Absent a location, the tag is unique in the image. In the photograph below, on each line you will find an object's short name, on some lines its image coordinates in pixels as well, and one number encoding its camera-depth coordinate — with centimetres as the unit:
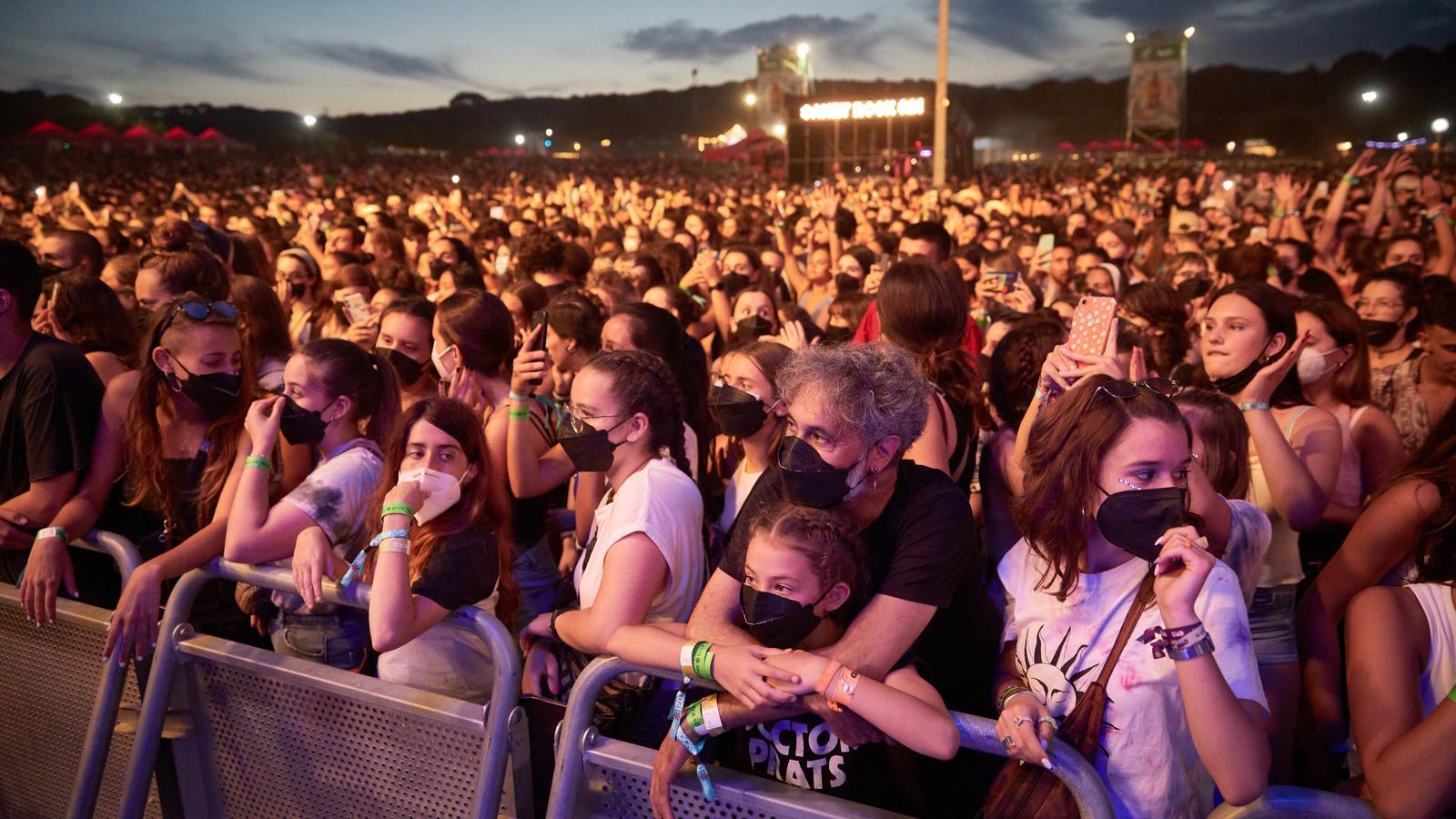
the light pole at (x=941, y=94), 1641
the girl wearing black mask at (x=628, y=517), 238
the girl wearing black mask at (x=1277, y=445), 257
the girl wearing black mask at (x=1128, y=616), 170
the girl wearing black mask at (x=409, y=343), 421
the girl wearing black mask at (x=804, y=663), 181
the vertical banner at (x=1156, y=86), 4647
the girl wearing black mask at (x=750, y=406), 314
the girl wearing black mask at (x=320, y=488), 271
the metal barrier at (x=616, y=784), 194
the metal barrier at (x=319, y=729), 225
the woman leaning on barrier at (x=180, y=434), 329
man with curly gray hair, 209
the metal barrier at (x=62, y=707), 273
